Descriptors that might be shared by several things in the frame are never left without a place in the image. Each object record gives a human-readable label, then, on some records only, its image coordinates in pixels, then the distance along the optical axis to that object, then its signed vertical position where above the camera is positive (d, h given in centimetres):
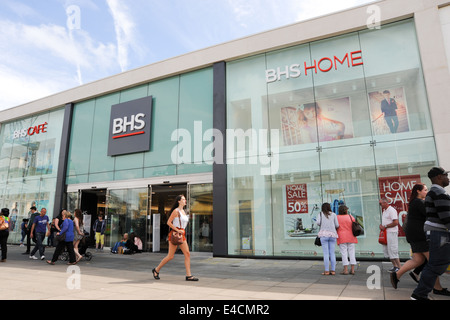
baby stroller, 1003 -94
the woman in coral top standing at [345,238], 694 -38
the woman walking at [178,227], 614 -7
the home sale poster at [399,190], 917 +98
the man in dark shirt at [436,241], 392 -26
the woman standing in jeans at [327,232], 700 -23
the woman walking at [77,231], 946 -21
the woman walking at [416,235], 469 -22
